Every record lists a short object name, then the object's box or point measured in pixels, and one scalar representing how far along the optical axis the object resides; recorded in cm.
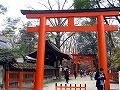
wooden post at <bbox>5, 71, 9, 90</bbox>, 711
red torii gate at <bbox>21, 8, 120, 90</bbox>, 686
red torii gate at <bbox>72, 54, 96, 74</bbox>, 2360
